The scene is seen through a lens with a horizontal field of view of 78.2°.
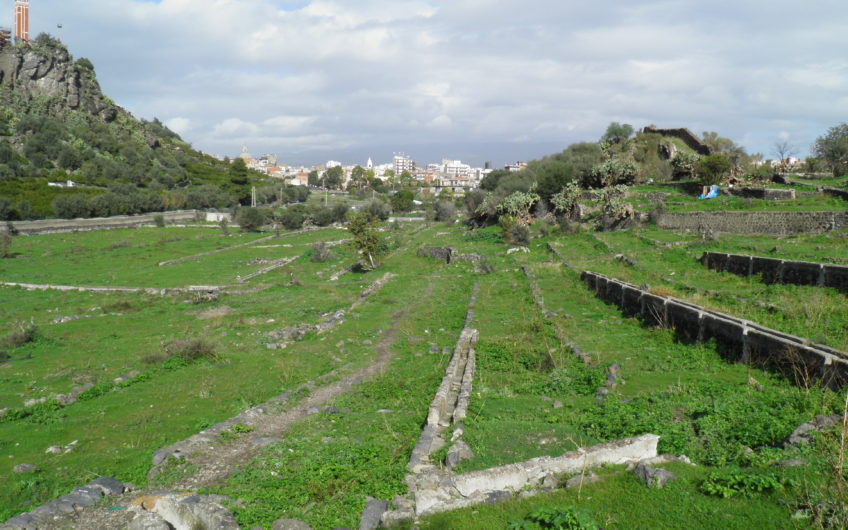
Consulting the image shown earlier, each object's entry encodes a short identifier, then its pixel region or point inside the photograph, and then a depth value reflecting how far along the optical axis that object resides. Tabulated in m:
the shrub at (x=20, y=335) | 17.72
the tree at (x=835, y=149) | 42.69
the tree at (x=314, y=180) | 197.50
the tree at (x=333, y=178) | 170.38
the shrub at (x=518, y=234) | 36.22
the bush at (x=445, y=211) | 71.38
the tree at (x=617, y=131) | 65.46
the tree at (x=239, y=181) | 100.62
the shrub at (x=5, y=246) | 41.26
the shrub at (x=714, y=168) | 36.88
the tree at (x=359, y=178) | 156.75
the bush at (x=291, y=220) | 69.56
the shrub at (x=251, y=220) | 65.50
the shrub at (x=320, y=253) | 40.44
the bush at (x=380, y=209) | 77.04
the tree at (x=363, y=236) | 33.72
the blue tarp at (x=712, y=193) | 34.66
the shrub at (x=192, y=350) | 15.02
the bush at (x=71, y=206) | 62.78
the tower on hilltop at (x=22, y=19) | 130.50
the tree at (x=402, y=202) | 100.12
